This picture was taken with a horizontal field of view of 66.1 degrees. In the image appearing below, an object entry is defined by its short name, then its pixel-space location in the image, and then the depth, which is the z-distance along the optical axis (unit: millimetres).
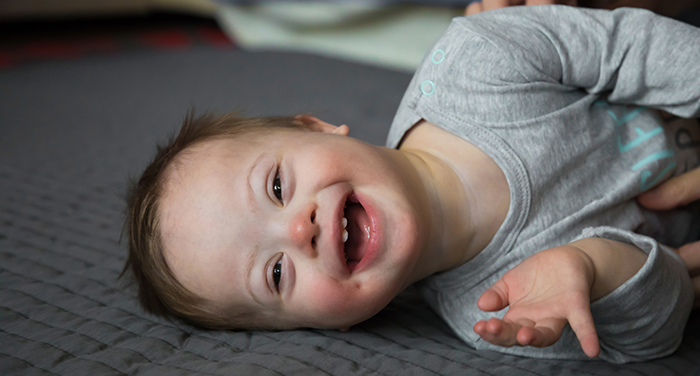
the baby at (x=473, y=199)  738
